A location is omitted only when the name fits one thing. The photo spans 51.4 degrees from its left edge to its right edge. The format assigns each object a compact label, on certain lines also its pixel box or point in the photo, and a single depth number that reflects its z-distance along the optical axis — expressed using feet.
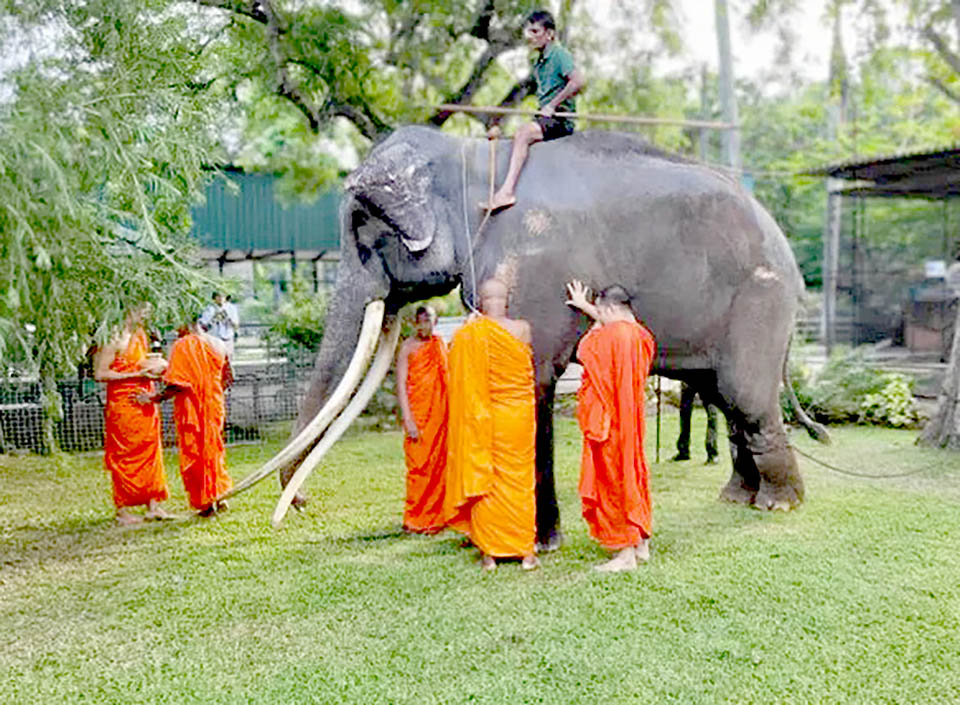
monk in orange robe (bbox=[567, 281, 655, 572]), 19.40
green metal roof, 65.05
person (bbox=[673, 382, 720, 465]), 31.86
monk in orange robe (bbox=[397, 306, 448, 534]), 22.95
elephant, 21.35
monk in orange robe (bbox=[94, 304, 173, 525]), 24.38
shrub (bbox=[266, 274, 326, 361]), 42.27
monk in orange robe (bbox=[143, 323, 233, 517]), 24.75
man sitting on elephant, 21.50
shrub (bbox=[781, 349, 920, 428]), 39.32
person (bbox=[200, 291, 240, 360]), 41.96
